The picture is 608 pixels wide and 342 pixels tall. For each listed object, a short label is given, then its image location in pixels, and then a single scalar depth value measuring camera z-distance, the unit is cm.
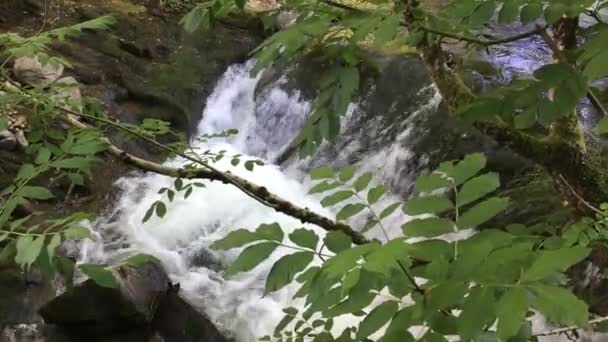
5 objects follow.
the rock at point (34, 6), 903
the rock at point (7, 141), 594
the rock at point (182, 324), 474
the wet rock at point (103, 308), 443
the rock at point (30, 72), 623
